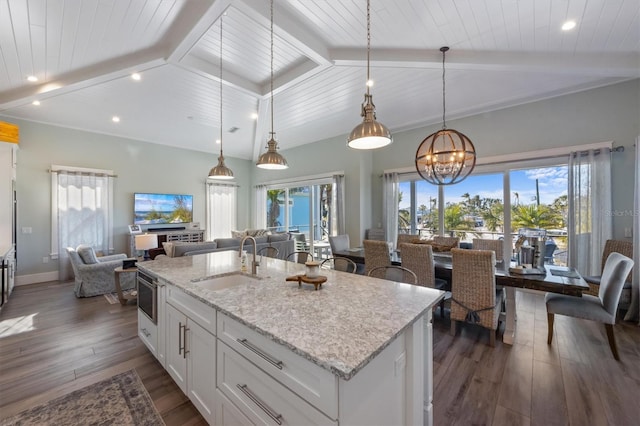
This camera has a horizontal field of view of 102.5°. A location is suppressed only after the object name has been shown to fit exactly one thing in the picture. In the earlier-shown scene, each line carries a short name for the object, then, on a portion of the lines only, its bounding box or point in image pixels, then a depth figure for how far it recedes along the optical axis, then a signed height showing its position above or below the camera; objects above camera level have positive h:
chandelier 3.00 +0.62
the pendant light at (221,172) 3.33 +0.53
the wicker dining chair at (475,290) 2.61 -0.83
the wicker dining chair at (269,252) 4.23 -0.69
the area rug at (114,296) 3.87 -1.33
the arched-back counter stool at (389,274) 3.11 -0.76
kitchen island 0.98 -0.64
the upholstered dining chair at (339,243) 4.15 -0.52
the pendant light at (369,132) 1.79 +0.56
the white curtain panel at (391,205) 5.44 +0.14
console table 5.62 -0.54
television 5.95 +0.11
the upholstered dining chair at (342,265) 3.69 -0.78
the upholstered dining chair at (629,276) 3.21 -0.81
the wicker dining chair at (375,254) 3.26 -0.55
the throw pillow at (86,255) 4.13 -0.68
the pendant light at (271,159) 2.54 +0.53
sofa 3.88 -0.58
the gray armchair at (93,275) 4.01 -0.98
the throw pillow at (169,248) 3.87 -0.55
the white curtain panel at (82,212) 5.02 +0.02
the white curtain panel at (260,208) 7.84 +0.13
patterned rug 1.72 -1.39
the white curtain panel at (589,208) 3.49 +0.04
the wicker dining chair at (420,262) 2.95 -0.59
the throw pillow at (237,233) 6.72 -0.56
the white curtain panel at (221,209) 7.20 +0.10
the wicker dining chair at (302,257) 3.49 -0.63
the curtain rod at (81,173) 4.96 +0.82
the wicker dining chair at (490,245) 3.44 -0.47
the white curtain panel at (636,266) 3.09 -0.67
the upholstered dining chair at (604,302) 2.31 -0.90
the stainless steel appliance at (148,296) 2.21 -0.76
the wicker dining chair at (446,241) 3.80 -0.45
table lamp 4.27 -0.48
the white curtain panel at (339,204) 5.79 +0.18
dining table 2.32 -0.66
